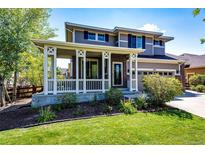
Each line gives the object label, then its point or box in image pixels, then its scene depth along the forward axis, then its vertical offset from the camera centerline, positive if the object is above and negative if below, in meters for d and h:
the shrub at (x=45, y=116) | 5.84 -1.72
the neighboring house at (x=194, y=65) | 17.66 +1.59
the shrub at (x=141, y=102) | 7.24 -1.39
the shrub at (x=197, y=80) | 15.46 -0.34
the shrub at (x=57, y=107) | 7.13 -1.60
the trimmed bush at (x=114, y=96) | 8.02 -1.15
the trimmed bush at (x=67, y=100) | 7.61 -1.30
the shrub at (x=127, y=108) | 6.61 -1.54
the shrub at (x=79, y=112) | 6.47 -1.69
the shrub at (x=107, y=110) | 6.77 -1.65
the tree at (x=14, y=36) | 10.22 +3.26
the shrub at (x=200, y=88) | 14.17 -1.15
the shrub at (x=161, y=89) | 7.38 -0.65
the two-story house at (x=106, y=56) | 8.46 +1.65
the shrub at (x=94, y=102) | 7.88 -1.51
